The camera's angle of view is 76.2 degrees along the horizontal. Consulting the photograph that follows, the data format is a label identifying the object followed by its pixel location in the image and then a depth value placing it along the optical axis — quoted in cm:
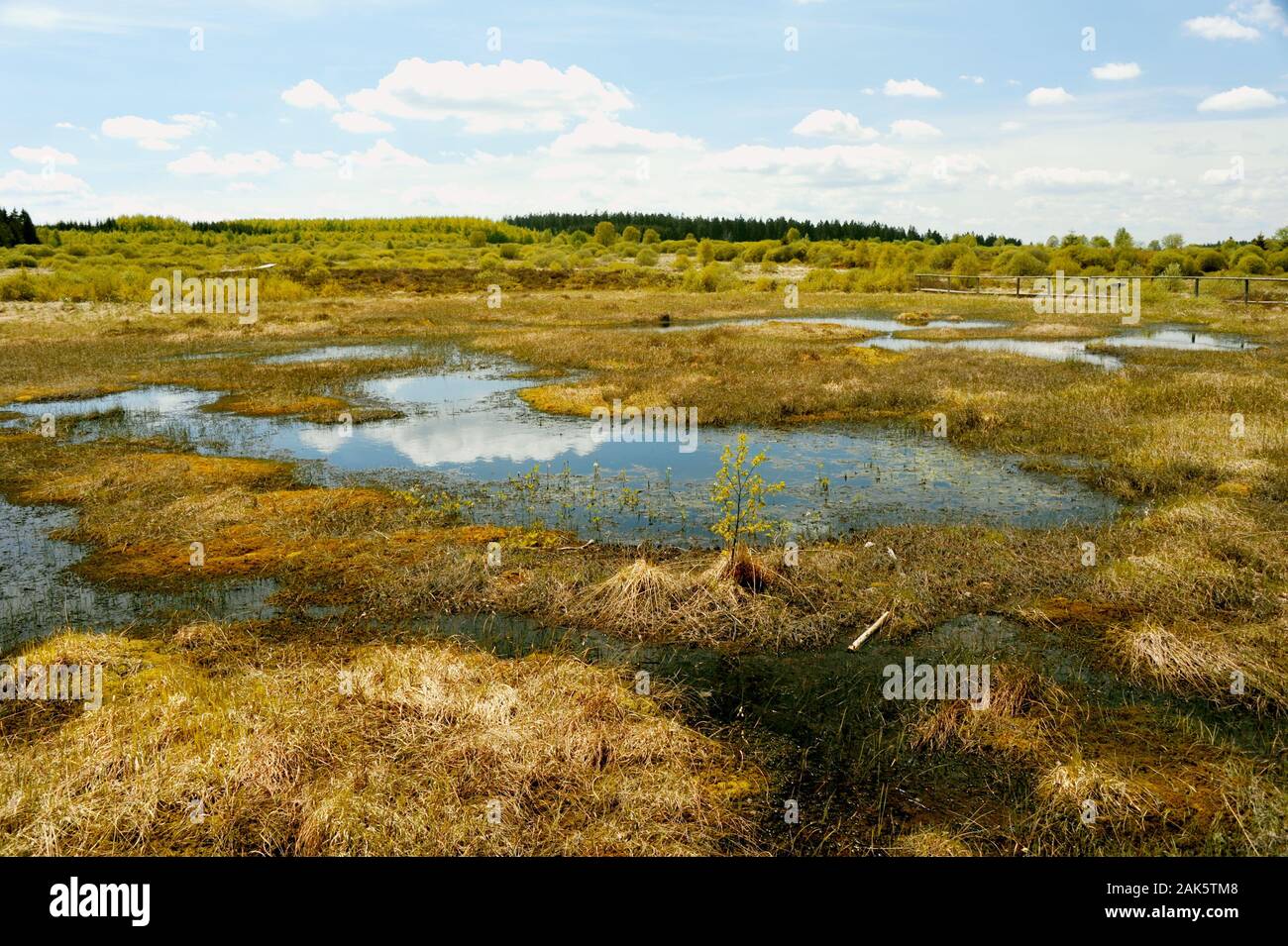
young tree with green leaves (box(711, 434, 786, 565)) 1062
